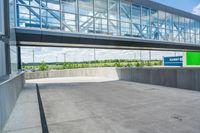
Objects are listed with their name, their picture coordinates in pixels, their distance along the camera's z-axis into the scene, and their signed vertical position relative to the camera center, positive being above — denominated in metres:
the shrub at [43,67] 26.34 -0.52
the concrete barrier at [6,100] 4.71 -1.09
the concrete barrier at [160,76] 10.50 -1.05
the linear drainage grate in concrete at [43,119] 4.70 -1.67
